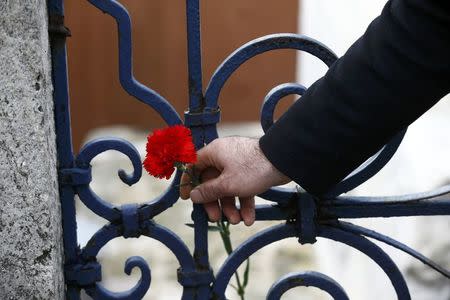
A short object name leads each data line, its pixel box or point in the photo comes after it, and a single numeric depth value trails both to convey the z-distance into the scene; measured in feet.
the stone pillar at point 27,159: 5.04
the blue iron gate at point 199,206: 5.27
